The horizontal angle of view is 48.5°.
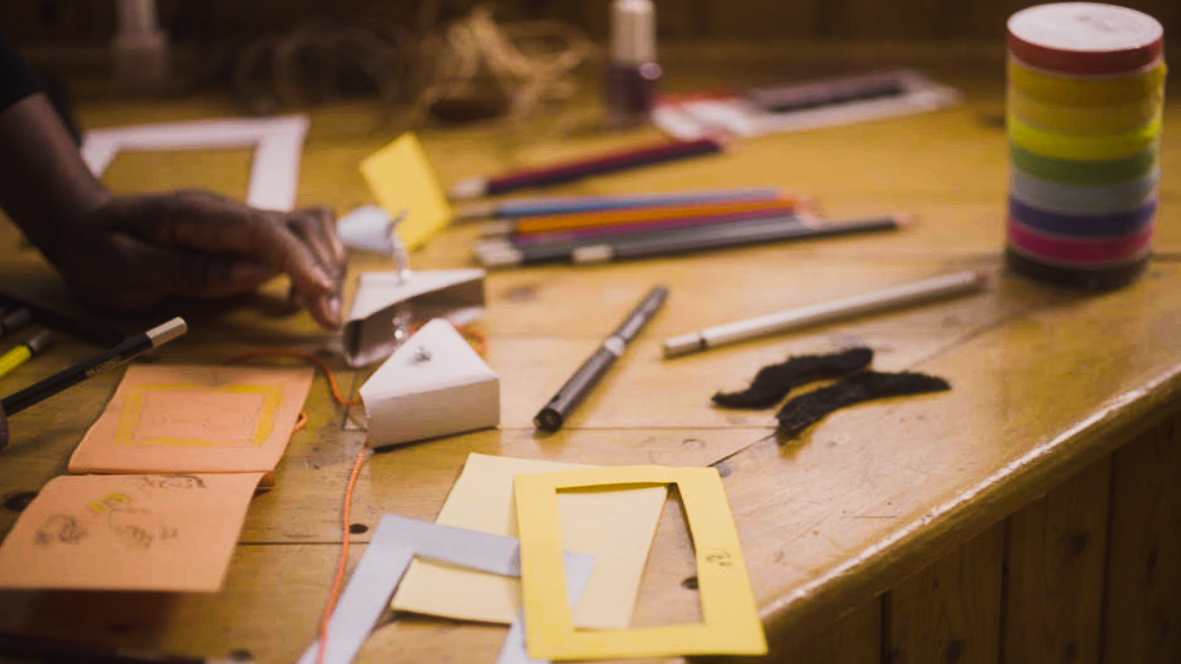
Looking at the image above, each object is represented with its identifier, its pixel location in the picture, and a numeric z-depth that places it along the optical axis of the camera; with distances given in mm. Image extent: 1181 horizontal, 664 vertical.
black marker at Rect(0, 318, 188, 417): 838
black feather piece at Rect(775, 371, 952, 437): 874
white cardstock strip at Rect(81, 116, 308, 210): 1313
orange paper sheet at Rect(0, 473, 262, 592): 670
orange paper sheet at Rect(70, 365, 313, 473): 801
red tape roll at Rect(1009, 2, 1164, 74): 973
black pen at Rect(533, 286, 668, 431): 865
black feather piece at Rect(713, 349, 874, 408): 892
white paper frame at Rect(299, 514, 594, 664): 658
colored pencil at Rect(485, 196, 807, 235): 1181
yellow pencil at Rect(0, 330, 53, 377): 935
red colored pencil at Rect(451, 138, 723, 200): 1269
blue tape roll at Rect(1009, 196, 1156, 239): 1018
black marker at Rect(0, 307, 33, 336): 995
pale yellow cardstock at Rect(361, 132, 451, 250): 1119
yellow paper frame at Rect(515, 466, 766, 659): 651
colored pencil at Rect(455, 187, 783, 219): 1213
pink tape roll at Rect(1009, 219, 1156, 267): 1027
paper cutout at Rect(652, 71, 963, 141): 1425
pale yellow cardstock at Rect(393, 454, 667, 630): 683
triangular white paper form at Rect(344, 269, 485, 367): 964
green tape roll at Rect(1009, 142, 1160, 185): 1002
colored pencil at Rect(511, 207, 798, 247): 1165
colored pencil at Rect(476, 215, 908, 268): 1132
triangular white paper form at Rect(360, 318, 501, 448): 843
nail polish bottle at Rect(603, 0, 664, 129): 1399
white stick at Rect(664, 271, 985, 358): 971
